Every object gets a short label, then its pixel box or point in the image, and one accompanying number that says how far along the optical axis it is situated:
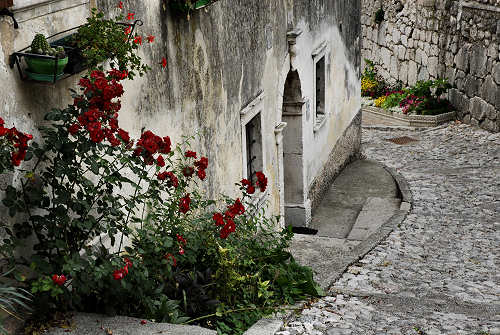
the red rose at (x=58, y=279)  3.41
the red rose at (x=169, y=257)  4.16
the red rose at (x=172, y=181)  4.14
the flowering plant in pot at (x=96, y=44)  3.90
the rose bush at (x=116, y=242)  3.57
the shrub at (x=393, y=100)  17.92
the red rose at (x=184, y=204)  4.27
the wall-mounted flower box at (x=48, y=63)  3.51
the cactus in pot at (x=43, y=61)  3.51
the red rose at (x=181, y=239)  4.29
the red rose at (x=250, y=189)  5.04
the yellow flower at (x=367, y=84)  19.52
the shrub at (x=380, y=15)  19.47
